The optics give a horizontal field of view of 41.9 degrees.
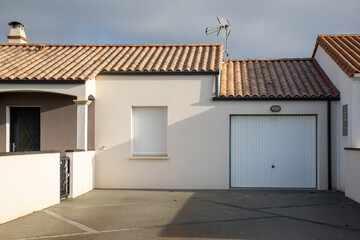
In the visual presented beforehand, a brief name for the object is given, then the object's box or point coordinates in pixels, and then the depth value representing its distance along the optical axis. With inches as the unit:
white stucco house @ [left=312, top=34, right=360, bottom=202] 478.6
